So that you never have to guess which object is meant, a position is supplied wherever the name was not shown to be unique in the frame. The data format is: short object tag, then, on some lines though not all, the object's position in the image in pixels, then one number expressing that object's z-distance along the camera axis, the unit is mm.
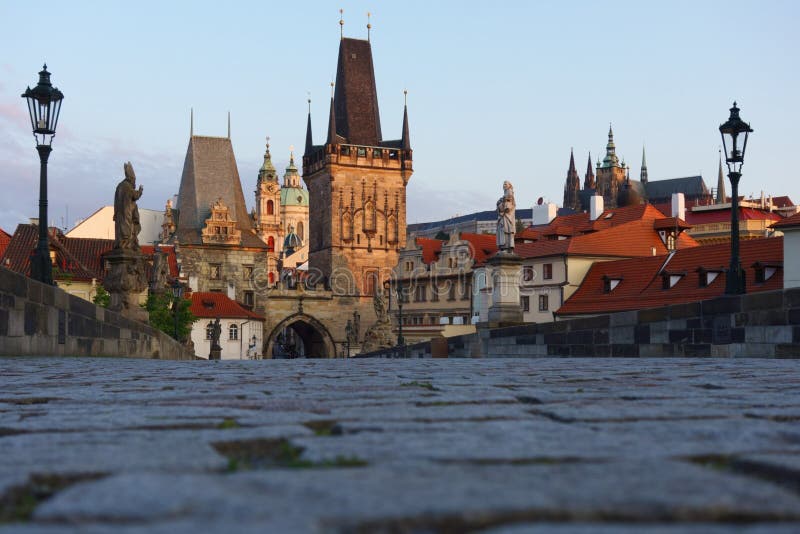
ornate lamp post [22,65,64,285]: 15109
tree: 42872
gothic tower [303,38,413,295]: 86438
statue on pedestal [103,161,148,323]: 20438
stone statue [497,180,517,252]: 28125
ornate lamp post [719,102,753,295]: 15281
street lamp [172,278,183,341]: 37066
